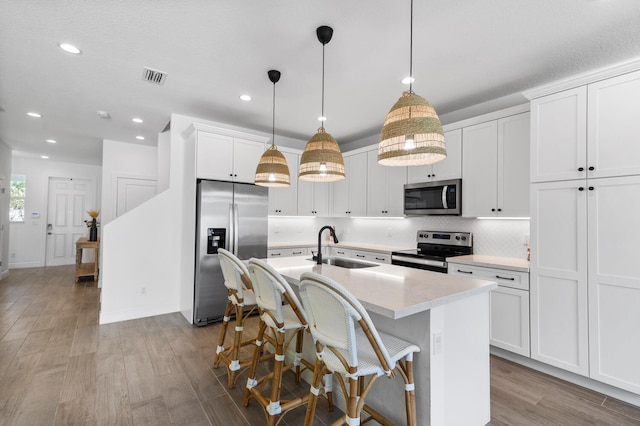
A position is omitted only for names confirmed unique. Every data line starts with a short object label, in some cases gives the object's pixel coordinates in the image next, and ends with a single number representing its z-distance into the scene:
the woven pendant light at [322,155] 2.14
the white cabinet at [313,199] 5.07
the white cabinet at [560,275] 2.41
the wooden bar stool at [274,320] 1.74
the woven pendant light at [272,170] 2.56
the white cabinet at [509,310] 2.72
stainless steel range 3.42
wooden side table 5.82
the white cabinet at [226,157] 3.84
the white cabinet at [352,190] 4.82
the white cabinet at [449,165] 3.55
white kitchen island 1.51
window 7.16
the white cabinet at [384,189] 4.24
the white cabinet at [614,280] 2.17
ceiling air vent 2.92
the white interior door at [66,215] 7.53
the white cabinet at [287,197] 4.74
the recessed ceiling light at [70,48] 2.49
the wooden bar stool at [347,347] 1.27
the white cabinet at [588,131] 2.25
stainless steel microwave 3.54
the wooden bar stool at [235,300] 2.24
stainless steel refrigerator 3.74
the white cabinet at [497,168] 3.01
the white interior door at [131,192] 5.80
